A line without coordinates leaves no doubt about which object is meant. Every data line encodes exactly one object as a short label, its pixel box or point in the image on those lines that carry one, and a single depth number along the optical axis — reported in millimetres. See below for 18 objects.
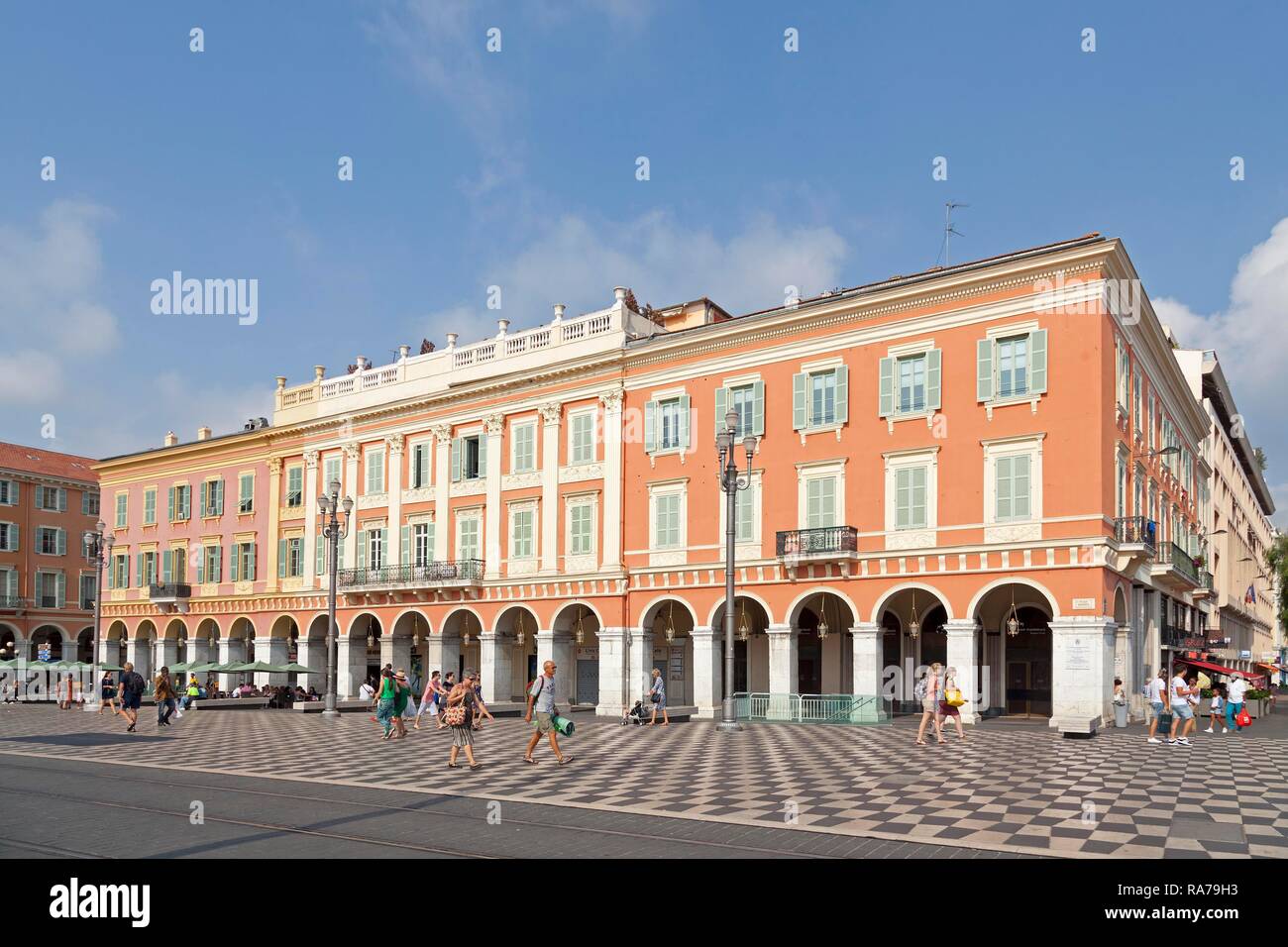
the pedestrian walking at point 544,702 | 18875
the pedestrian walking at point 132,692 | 29469
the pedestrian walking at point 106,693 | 40750
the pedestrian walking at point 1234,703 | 28722
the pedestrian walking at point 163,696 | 30547
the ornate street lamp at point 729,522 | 26406
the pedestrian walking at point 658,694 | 32156
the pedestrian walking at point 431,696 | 30516
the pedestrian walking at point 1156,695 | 26472
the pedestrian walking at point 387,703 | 26422
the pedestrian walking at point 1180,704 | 24188
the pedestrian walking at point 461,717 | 19000
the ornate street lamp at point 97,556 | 41291
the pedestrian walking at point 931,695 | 23781
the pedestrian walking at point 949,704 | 23797
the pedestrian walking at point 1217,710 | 28794
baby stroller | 31753
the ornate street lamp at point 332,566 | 35312
